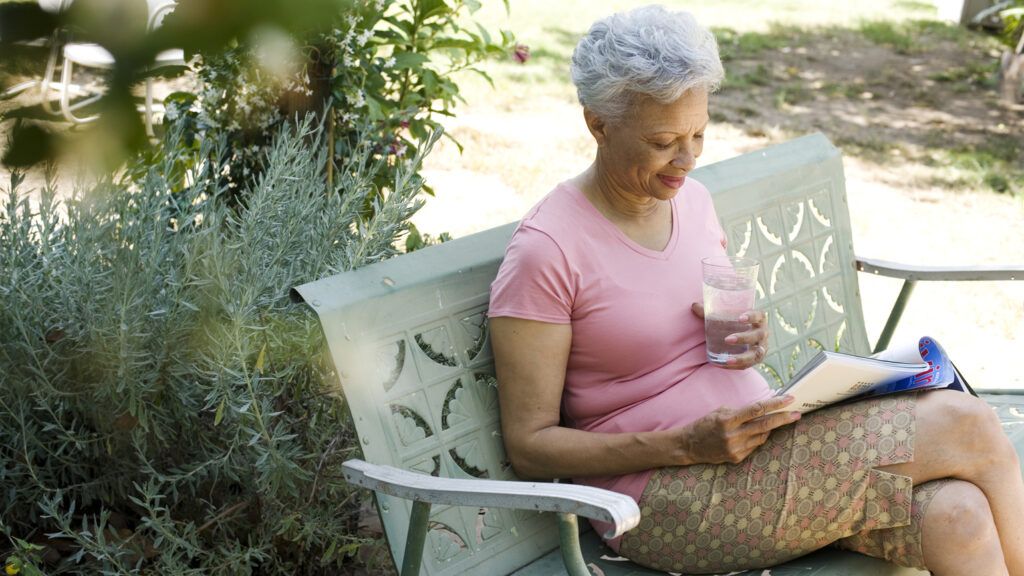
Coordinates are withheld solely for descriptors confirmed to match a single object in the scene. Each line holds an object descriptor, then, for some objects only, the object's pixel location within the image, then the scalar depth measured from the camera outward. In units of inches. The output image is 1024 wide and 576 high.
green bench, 108.7
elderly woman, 112.4
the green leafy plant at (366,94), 142.2
